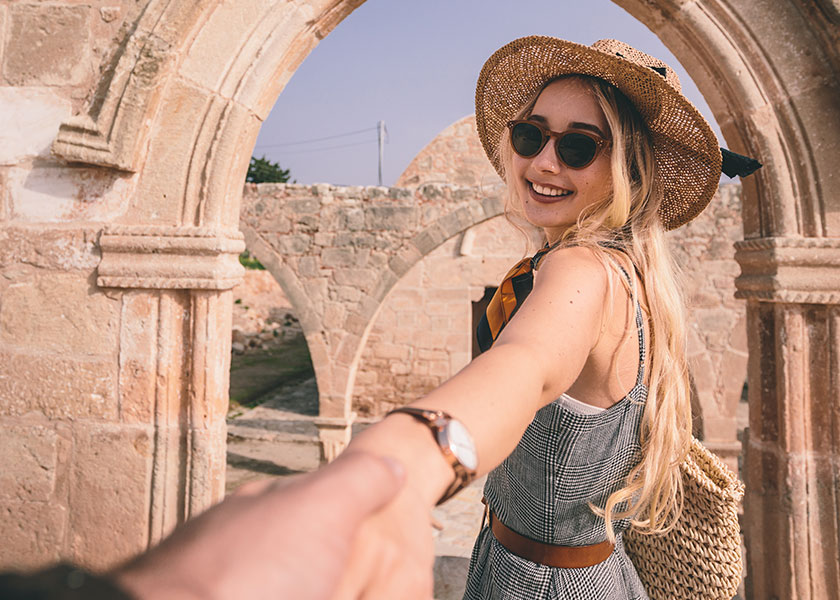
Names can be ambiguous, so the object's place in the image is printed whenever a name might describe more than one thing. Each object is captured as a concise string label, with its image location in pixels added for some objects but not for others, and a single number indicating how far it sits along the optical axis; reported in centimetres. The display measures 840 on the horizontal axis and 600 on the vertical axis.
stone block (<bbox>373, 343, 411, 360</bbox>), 926
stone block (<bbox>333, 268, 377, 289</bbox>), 734
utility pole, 3340
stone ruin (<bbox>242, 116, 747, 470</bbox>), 693
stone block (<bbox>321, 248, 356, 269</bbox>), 737
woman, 87
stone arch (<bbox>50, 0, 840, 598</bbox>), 178
